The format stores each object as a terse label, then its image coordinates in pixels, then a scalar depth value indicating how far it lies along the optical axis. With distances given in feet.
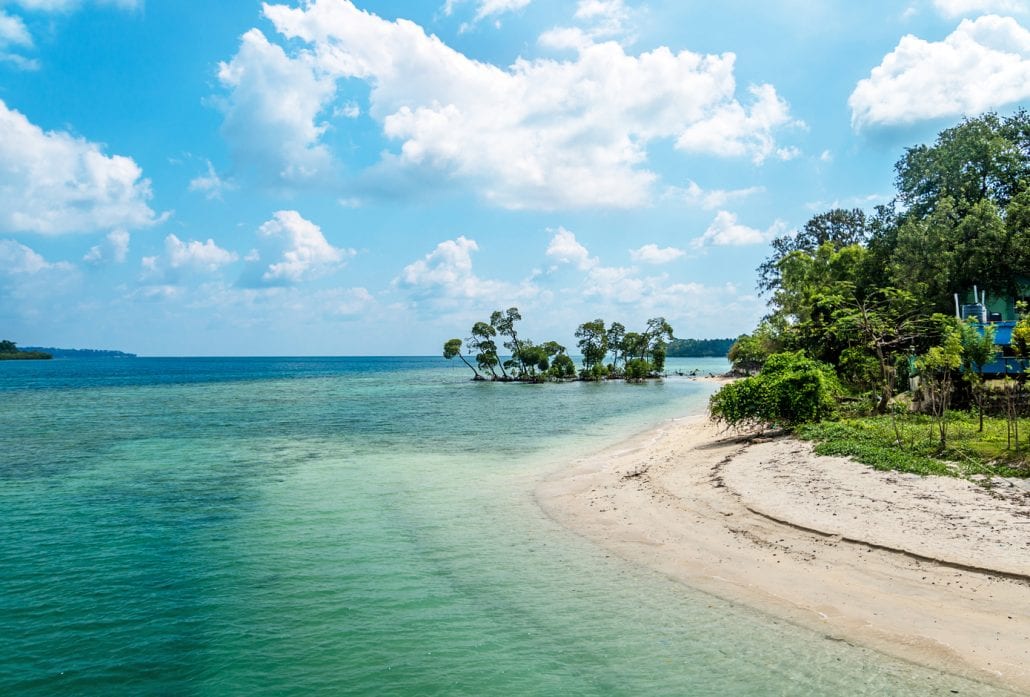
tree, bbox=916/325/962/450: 66.03
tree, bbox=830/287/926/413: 79.71
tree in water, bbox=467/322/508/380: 351.67
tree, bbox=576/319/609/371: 382.01
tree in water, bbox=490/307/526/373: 353.31
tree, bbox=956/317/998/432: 71.72
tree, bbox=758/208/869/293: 216.95
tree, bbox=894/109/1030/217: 119.85
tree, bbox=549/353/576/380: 371.35
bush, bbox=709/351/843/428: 78.84
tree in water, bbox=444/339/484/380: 360.28
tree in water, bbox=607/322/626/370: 386.40
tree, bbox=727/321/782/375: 156.15
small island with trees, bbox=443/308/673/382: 358.23
